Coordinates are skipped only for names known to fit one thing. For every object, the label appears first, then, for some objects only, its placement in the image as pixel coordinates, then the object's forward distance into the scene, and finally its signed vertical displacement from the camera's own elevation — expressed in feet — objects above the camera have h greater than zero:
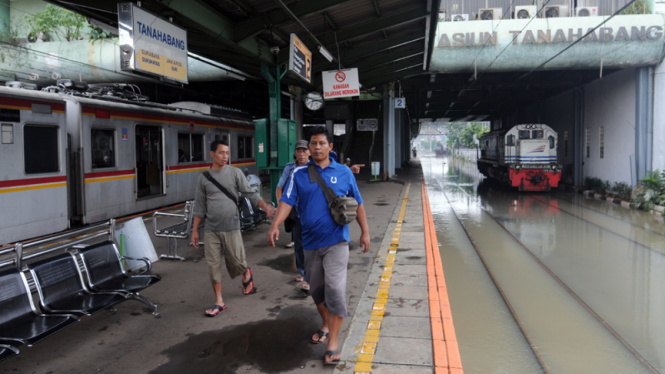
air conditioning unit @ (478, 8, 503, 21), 64.44 +22.01
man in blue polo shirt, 12.50 -1.77
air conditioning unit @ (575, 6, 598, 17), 59.41 +20.43
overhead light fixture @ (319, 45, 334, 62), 37.19 +9.73
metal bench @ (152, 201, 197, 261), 23.85 -3.39
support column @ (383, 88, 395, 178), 75.72 +5.99
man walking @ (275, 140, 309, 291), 18.84 -2.39
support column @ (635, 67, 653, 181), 51.26 +4.72
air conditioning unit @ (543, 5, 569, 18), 60.90 +21.06
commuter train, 26.32 +1.21
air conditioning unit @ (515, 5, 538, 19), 57.91 +20.18
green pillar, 37.09 +2.36
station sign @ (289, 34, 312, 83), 30.96 +7.98
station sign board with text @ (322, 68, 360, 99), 43.68 +8.29
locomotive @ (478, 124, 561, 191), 63.72 +1.09
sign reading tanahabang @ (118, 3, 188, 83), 19.97 +6.04
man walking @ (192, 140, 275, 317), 16.39 -1.54
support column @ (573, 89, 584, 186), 69.36 +4.29
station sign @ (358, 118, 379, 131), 79.68 +7.59
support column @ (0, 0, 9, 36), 79.49 +28.08
